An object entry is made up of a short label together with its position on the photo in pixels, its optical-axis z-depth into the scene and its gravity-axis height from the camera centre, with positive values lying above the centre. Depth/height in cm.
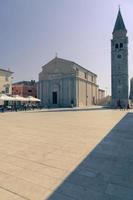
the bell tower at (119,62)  3135 +928
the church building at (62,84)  3484 +461
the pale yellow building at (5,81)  2748 +425
